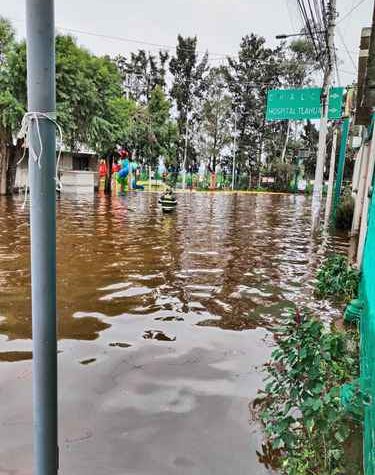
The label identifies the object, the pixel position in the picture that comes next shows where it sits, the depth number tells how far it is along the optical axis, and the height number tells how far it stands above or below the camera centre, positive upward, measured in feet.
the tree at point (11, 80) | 64.49 +11.63
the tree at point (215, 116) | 155.22 +18.68
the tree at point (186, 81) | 153.48 +30.25
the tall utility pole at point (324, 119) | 43.14 +5.42
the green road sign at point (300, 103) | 42.14 +6.67
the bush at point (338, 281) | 20.66 -4.75
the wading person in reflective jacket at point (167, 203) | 61.00 -4.48
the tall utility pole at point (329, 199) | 52.84 -2.74
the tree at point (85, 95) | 67.36 +11.00
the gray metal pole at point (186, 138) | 156.54 +11.09
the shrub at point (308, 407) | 7.93 -4.07
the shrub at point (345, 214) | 45.83 -3.68
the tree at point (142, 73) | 155.22 +32.18
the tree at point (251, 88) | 153.07 +29.05
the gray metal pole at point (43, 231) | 5.04 -0.78
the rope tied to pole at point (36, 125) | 5.16 +0.42
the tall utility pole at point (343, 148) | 50.92 +3.30
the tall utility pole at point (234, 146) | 153.48 +8.79
